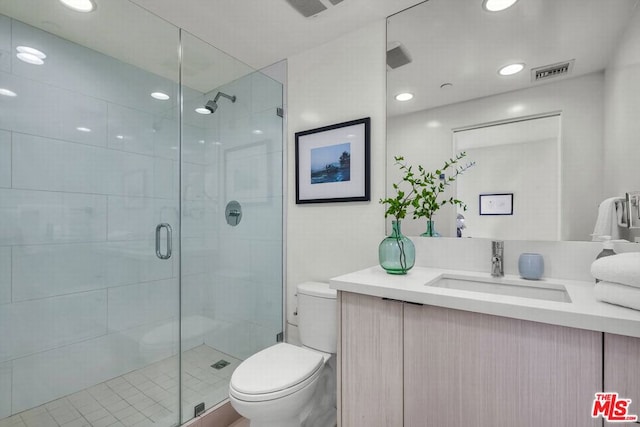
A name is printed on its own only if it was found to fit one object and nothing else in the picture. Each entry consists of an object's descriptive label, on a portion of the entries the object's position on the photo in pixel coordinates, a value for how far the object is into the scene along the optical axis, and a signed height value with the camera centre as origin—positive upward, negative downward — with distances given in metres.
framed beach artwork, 1.79 +0.33
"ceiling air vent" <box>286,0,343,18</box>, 1.59 +1.15
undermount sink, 1.21 -0.33
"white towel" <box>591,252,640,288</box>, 0.83 -0.17
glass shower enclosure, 1.49 -0.02
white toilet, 1.24 -0.75
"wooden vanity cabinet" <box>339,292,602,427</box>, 0.85 -0.53
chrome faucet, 1.37 -0.22
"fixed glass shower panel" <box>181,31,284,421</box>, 1.91 -0.02
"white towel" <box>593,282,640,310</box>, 0.82 -0.24
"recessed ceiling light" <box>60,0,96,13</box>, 1.48 +1.07
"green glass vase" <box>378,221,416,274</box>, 1.39 -0.20
